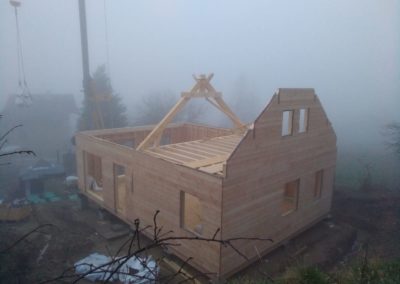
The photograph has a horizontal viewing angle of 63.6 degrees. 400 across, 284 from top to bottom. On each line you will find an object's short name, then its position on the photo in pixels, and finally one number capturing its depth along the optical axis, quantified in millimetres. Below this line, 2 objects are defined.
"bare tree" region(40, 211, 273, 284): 1853
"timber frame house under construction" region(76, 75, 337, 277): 8180
